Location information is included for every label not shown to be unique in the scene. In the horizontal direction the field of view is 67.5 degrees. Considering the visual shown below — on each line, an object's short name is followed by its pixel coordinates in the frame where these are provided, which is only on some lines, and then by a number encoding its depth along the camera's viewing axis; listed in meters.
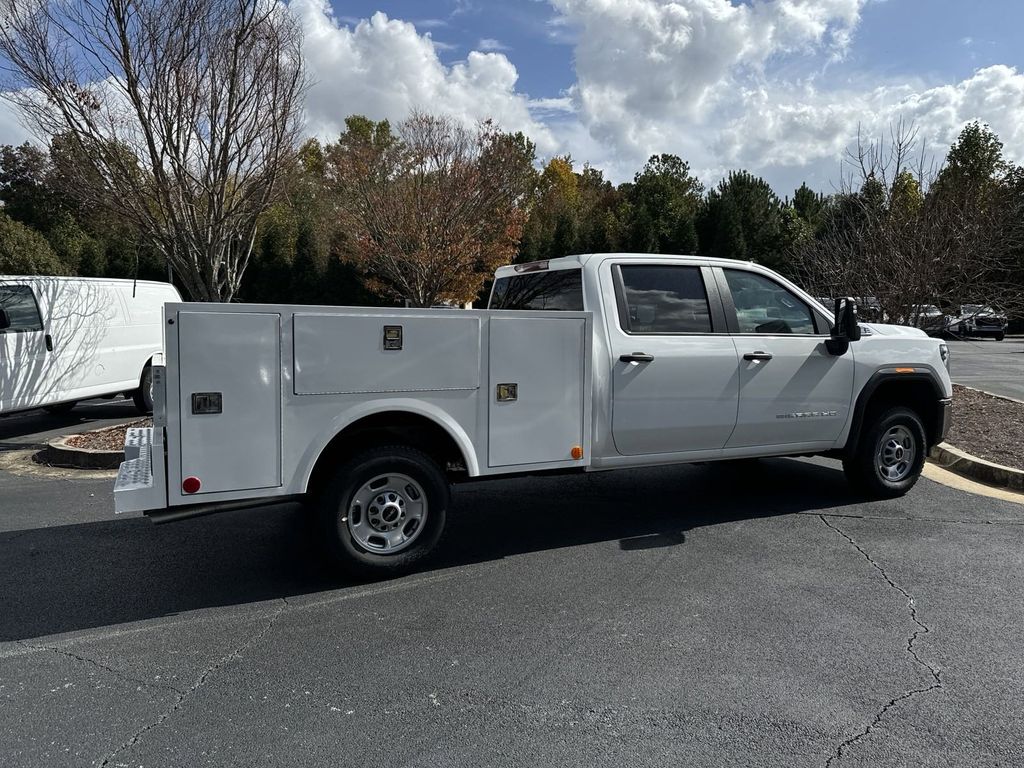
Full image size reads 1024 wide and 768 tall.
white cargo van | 9.48
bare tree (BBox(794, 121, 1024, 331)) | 11.25
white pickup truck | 4.08
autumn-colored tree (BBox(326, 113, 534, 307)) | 19.55
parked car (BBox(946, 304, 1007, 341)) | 30.60
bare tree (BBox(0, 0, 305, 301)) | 8.06
